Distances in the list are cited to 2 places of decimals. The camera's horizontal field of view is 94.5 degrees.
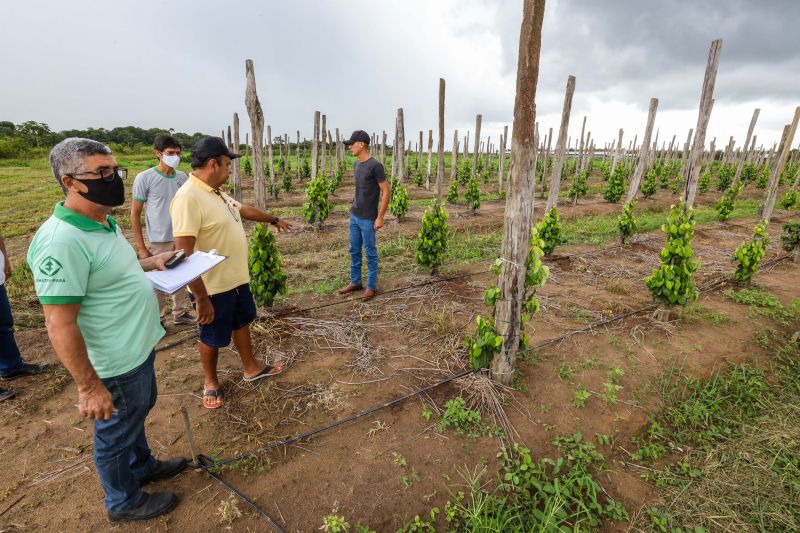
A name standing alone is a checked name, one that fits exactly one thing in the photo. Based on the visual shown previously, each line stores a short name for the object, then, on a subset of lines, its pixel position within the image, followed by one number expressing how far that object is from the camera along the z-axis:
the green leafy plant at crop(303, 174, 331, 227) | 9.84
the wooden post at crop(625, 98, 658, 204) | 8.48
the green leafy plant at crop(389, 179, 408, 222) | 11.09
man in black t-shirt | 4.89
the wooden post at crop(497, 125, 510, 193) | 15.89
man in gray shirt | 3.85
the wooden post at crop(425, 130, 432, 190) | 17.62
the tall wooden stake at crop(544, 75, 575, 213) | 7.09
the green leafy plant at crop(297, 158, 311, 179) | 23.73
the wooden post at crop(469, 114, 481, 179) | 14.33
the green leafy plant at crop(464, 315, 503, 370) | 3.27
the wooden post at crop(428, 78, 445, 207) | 5.78
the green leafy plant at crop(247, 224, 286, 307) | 4.63
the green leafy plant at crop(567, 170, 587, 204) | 15.14
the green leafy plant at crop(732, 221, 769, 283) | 5.77
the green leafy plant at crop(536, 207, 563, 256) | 7.43
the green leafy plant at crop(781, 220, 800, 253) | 7.33
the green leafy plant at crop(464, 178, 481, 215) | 12.62
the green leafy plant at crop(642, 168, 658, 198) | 16.66
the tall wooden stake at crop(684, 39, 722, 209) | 4.71
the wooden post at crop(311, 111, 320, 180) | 10.88
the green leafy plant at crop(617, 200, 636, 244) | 8.10
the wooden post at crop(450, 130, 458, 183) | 16.30
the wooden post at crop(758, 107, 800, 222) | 6.98
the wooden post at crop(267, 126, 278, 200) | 15.07
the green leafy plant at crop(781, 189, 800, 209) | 13.38
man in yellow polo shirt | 2.68
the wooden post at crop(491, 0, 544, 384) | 2.68
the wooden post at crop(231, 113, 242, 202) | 5.93
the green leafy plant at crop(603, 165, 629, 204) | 15.12
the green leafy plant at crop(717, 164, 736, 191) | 20.00
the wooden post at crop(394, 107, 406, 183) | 14.95
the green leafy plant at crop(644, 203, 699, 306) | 4.63
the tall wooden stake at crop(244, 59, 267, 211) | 5.28
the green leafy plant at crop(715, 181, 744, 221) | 11.38
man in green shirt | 1.65
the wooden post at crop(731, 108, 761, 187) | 18.20
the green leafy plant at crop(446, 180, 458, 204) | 14.16
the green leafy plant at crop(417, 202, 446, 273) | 6.15
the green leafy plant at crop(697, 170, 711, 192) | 18.73
